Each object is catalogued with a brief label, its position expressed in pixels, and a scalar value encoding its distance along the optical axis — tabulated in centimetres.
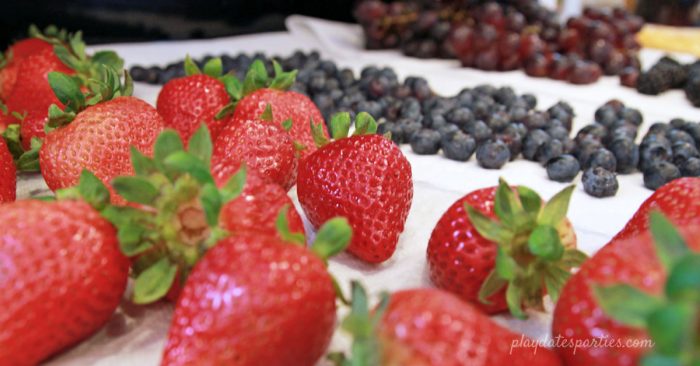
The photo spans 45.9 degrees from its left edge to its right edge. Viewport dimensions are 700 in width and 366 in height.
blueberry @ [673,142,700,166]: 39
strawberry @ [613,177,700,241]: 24
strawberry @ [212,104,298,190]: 29
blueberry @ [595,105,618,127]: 46
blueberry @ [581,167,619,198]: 36
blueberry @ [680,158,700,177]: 38
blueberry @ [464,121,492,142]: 42
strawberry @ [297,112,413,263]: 27
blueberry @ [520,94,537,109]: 49
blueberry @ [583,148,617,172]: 39
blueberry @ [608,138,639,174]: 40
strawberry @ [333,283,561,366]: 17
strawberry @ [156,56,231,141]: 33
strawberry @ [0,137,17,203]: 29
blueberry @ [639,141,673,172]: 39
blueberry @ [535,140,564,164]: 40
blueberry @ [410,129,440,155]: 41
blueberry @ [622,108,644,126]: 46
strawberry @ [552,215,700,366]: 16
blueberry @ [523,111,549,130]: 44
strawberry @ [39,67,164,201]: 28
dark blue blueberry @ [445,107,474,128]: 44
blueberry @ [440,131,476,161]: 40
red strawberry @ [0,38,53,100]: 41
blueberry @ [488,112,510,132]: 43
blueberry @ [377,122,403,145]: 43
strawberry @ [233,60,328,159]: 31
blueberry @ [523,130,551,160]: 41
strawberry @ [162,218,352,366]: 19
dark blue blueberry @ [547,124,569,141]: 42
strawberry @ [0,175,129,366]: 21
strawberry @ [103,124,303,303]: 21
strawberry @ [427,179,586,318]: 23
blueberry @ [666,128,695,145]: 41
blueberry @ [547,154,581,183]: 38
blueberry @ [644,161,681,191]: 37
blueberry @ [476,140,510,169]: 39
